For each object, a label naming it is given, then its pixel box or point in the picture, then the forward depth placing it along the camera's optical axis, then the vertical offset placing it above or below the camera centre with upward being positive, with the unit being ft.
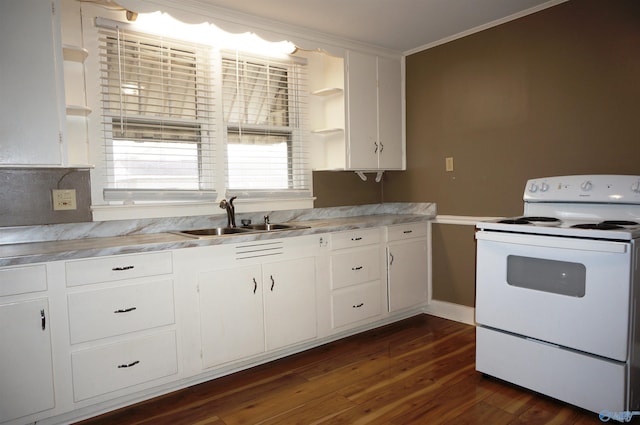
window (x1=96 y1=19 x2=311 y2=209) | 8.68 +1.54
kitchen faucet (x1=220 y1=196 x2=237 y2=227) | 9.62 -0.50
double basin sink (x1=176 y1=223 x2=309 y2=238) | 9.32 -0.97
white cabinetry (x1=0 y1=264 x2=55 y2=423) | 6.14 -2.26
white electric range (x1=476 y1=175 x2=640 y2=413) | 6.45 -1.92
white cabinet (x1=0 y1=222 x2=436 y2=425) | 6.34 -2.32
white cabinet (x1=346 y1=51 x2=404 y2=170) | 11.33 +2.00
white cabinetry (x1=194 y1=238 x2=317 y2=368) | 7.97 -2.37
